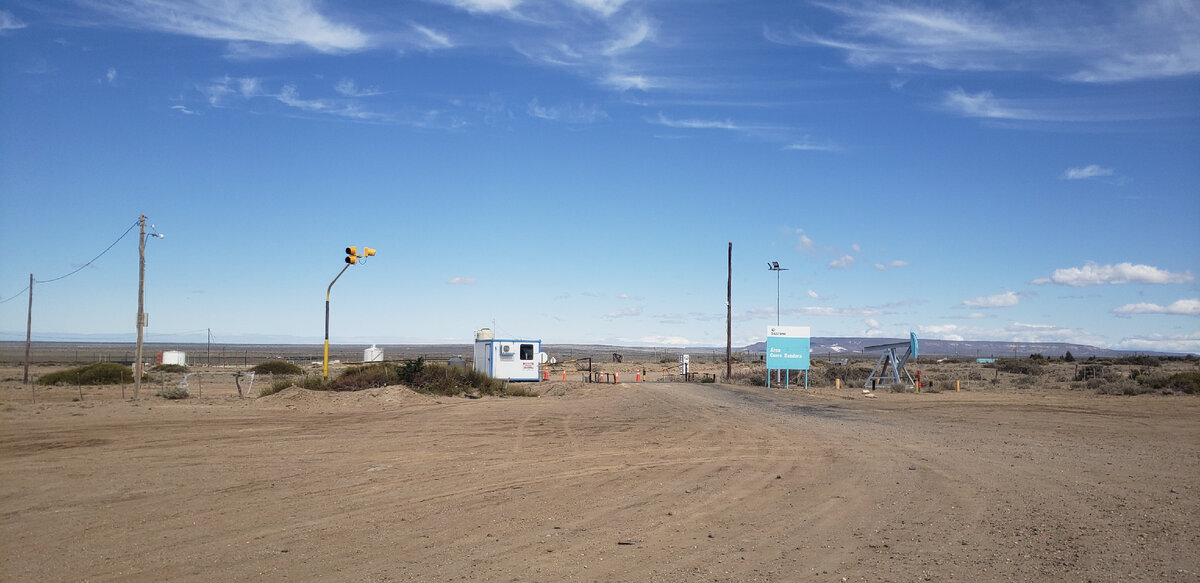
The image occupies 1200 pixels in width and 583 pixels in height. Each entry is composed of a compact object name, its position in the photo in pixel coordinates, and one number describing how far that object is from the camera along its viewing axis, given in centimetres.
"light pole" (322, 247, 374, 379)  2762
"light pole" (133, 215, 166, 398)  2816
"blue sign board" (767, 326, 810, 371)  3812
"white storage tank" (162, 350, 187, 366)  6694
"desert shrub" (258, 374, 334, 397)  2978
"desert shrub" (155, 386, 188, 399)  2936
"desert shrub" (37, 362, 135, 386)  4000
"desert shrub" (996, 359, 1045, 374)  5786
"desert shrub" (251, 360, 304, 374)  5450
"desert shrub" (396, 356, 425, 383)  3192
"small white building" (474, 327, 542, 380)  4141
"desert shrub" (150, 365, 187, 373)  5881
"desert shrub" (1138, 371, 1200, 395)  3430
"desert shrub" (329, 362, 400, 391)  3034
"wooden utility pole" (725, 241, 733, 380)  4525
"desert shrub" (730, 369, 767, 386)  4297
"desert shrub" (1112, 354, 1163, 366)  7512
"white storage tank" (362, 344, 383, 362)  6275
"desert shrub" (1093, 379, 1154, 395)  3443
